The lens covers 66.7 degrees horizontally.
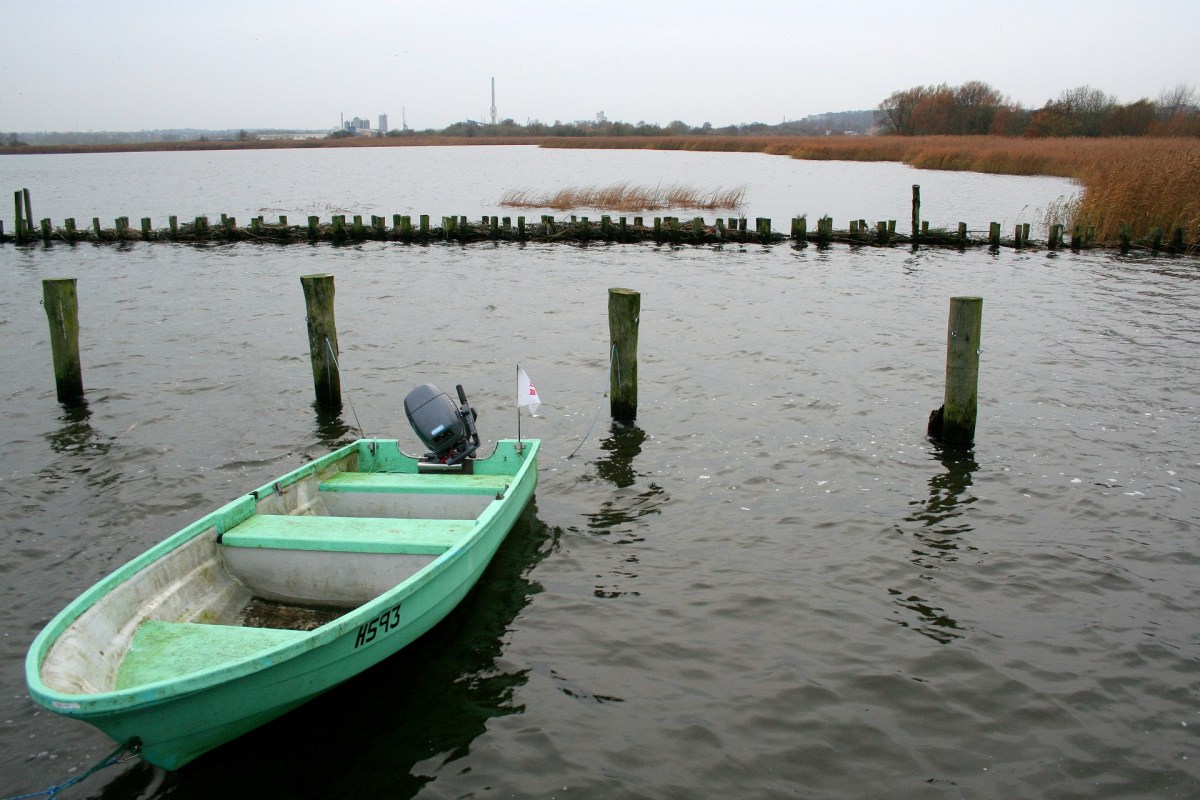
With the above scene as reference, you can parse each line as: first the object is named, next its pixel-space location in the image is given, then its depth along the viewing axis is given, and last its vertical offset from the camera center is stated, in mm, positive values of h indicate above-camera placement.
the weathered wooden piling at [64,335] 12422 -1640
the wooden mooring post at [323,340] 12430 -1735
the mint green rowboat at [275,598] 5199 -2648
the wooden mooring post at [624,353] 11820 -1863
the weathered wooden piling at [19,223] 30391 -197
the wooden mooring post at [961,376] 10898 -2022
